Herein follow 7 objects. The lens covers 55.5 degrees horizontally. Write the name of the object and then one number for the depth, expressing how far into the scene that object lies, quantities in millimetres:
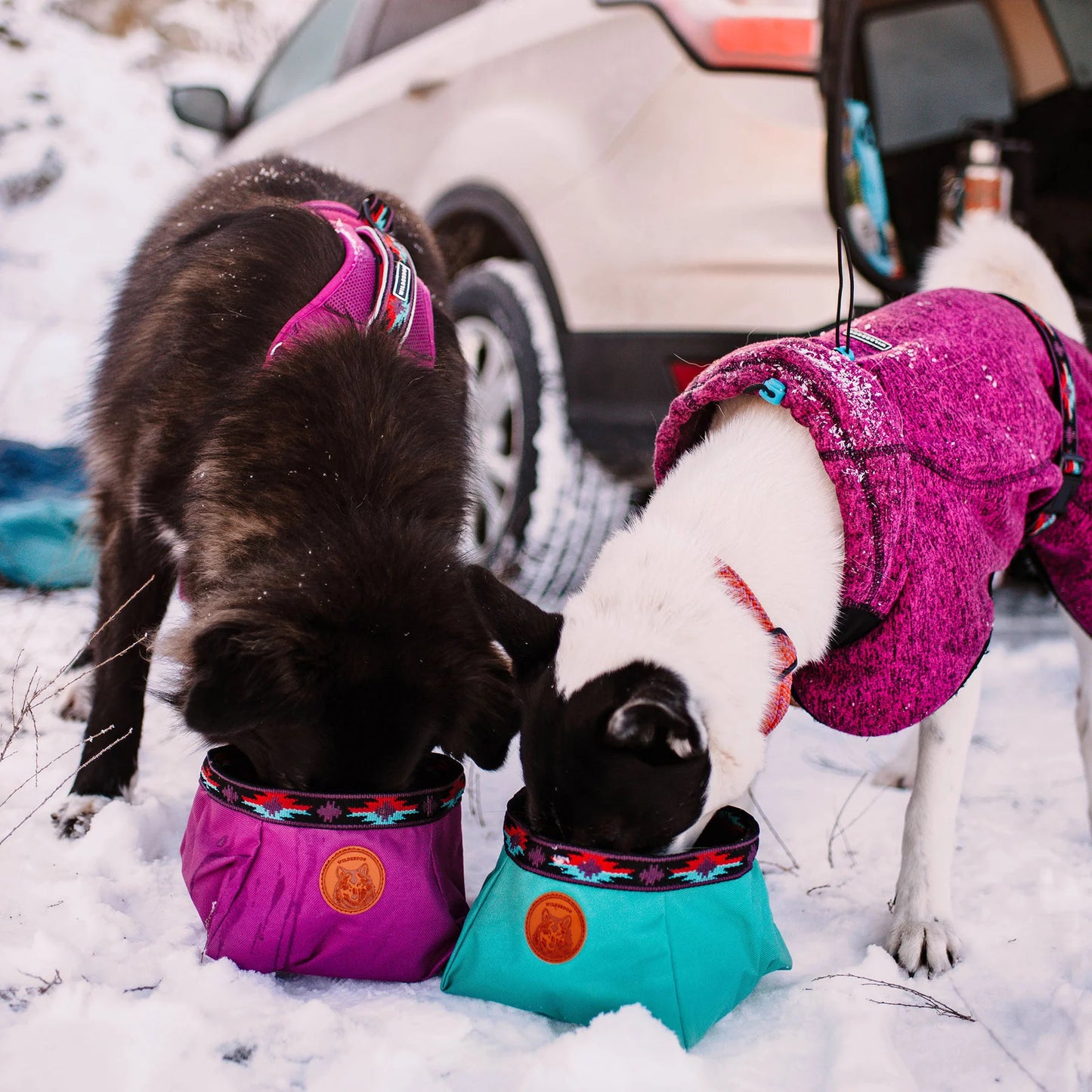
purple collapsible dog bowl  1732
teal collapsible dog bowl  1663
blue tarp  3939
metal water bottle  4348
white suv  2861
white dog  1680
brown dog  1751
